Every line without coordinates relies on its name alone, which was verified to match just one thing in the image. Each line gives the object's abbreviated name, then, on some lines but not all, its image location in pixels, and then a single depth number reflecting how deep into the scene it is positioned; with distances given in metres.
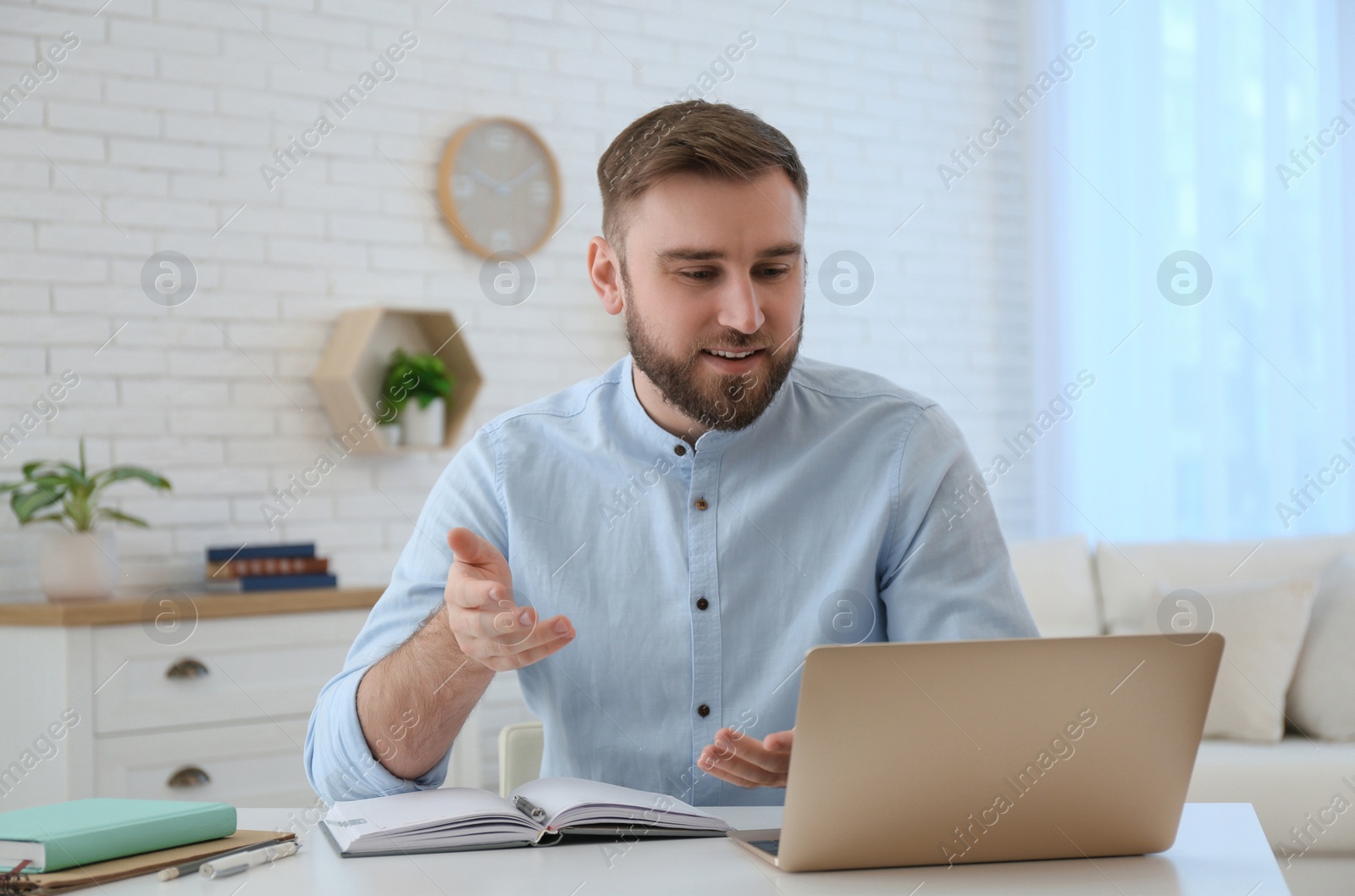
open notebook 1.21
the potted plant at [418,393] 3.74
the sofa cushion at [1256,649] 3.18
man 1.64
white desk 1.07
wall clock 3.96
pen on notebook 1.27
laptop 1.02
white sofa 2.90
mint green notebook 1.12
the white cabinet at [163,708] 2.85
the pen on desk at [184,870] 1.11
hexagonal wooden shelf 3.64
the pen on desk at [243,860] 1.12
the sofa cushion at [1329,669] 3.15
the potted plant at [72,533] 3.08
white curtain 4.22
